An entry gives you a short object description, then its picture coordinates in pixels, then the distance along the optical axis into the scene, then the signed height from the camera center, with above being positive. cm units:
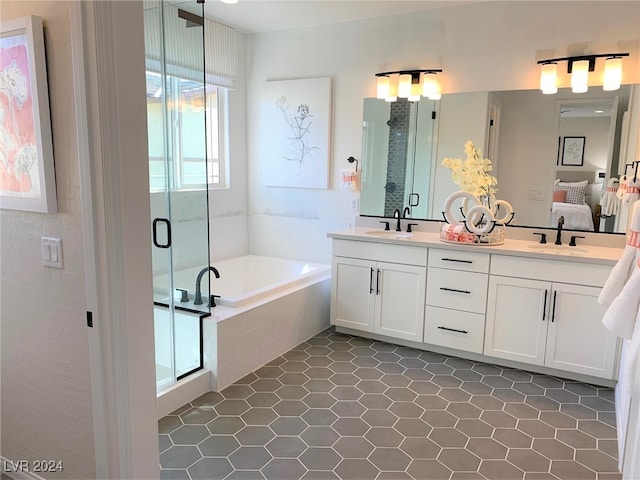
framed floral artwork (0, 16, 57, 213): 165 +15
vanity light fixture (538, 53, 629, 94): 323 +71
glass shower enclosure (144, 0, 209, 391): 276 -7
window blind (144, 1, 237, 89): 275 +74
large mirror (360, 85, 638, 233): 337 +18
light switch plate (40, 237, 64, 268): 173 -32
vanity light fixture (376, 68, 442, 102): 384 +70
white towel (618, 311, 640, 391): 186 -72
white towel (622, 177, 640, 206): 276 -10
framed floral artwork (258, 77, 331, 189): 438 +35
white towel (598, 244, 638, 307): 230 -49
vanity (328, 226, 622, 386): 306 -90
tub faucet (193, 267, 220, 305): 310 -79
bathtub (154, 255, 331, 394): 301 -105
